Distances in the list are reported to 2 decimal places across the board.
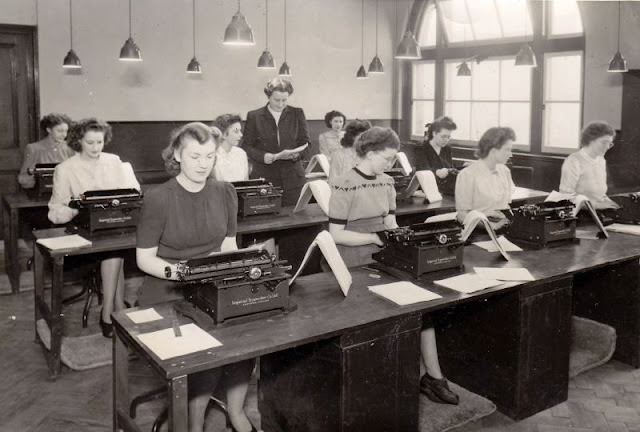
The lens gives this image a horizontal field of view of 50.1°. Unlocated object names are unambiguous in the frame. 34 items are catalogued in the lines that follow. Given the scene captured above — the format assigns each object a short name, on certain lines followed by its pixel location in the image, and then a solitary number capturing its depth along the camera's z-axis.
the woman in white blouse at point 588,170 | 5.41
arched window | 8.43
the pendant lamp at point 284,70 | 9.45
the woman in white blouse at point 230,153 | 5.63
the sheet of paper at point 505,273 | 3.39
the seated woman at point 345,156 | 6.21
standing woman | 6.10
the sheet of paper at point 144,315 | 2.71
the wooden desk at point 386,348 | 2.60
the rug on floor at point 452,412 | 3.42
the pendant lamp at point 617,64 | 7.05
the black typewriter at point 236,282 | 2.61
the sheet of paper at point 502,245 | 4.00
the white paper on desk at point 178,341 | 2.37
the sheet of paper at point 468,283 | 3.17
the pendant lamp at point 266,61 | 8.36
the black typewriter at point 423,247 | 3.32
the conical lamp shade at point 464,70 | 9.01
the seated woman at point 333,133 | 8.79
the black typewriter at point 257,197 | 4.95
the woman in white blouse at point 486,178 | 4.65
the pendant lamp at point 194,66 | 8.65
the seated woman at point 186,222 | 3.07
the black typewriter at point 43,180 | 5.77
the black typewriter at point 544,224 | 4.04
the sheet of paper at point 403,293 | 2.99
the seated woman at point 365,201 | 3.84
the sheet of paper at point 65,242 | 3.92
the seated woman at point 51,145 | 6.73
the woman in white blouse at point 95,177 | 4.57
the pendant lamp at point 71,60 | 7.79
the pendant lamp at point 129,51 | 7.67
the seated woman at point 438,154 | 6.38
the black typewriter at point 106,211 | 4.20
